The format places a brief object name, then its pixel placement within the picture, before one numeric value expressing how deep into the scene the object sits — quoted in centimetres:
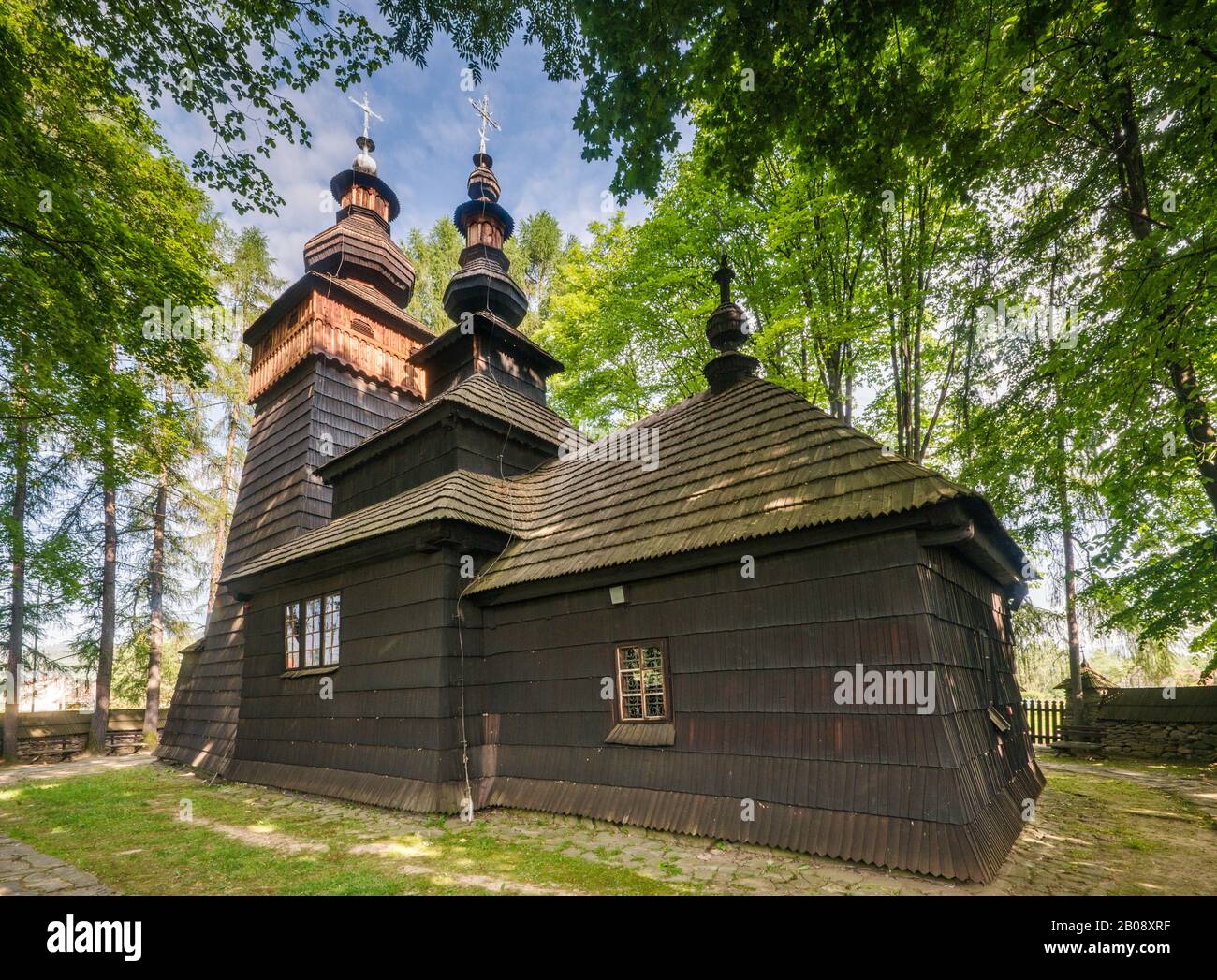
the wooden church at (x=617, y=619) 511
